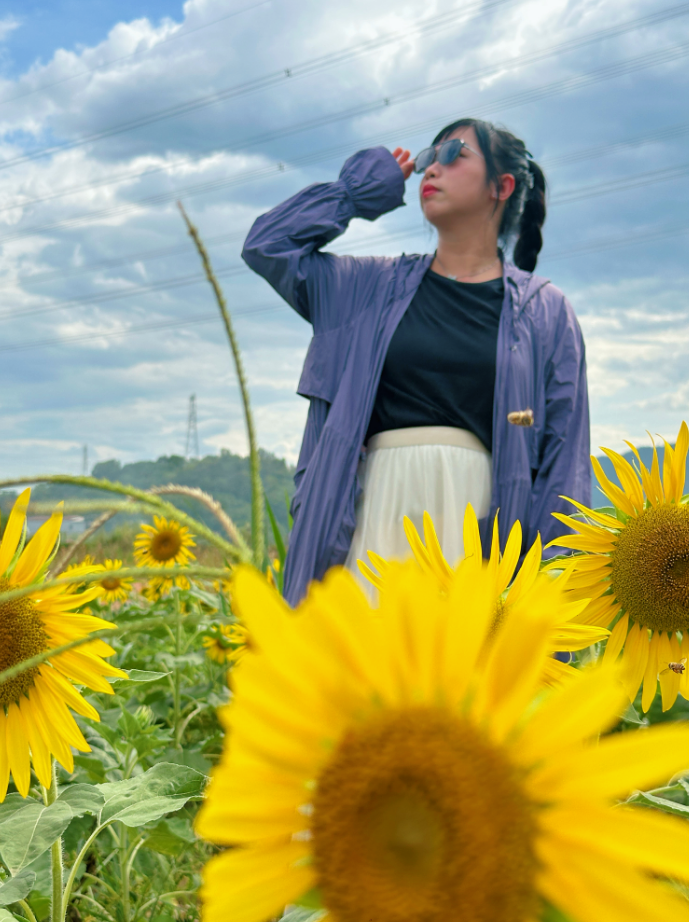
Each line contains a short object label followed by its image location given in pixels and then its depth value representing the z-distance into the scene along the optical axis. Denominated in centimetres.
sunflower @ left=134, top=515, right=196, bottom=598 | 298
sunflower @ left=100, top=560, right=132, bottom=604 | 307
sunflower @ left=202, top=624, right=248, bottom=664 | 218
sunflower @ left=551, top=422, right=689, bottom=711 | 68
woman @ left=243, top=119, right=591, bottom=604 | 183
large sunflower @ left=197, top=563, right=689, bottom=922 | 23
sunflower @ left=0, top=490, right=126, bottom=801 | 63
